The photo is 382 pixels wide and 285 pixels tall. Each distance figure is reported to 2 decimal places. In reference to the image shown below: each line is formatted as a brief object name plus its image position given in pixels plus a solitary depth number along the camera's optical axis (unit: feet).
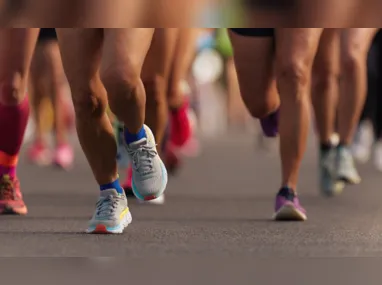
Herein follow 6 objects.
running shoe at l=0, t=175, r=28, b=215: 49.67
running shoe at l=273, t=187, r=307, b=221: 48.44
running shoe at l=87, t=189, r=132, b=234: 43.11
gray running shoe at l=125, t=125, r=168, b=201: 41.88
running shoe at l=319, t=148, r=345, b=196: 59.00
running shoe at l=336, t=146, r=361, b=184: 59.26
